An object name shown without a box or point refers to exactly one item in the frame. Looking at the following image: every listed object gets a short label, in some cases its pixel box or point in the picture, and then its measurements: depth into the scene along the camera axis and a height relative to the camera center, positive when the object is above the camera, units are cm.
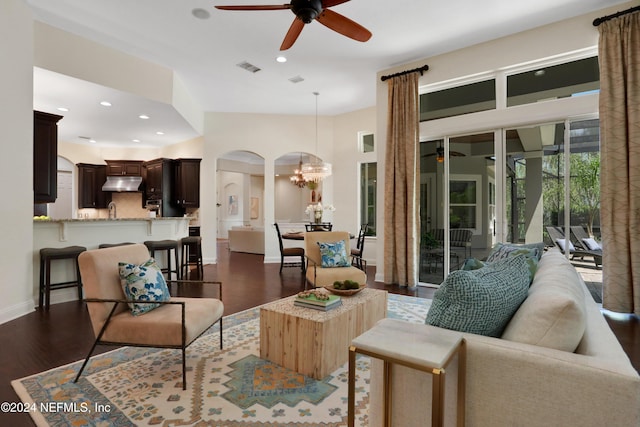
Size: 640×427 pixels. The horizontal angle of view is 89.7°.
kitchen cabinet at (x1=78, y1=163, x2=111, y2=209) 838 +73
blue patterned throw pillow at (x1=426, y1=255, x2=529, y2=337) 138 -39
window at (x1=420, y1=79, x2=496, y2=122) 480 +181
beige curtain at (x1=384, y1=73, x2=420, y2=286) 522 +50
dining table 627 -42
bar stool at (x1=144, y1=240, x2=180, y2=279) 524 -54
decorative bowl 297 -71
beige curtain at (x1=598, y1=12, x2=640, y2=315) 362 +62
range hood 836 +82
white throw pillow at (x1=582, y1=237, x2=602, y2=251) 416 -38
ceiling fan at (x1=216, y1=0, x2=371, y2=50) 264 +175
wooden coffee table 233 -93
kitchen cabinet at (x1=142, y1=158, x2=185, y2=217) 791 +76
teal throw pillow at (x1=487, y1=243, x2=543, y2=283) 234 -31
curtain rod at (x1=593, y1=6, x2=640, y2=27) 365 +233
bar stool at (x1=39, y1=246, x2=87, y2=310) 398 -64
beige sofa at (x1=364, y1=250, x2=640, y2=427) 106 -58
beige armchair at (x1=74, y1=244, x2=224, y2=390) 225 -75
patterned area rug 188 -118
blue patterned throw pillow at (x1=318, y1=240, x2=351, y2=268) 452 -57
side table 114 -53
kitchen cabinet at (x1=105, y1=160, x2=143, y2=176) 856 +127
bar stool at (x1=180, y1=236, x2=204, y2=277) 600 -72
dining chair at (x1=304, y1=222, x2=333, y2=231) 668 -24
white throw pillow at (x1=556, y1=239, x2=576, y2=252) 429 -40
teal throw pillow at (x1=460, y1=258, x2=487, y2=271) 224 -35
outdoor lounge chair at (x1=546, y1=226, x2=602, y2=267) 425 -42
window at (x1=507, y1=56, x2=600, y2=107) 411 +178
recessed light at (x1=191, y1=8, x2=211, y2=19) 385 +245
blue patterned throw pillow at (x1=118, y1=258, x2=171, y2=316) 243 -55
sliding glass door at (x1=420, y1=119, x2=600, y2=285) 421 +37
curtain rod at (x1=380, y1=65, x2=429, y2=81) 514 +234
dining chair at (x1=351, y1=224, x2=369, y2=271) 560 -70
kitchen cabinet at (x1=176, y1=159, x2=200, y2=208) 776 +85
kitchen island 419 -30
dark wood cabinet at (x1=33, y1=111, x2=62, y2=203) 431 +79
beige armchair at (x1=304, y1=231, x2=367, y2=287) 420 -74
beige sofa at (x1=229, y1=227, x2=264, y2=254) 943 -76
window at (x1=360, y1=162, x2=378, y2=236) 764 +42
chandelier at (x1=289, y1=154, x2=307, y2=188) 834 +96
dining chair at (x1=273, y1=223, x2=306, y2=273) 623 -73
